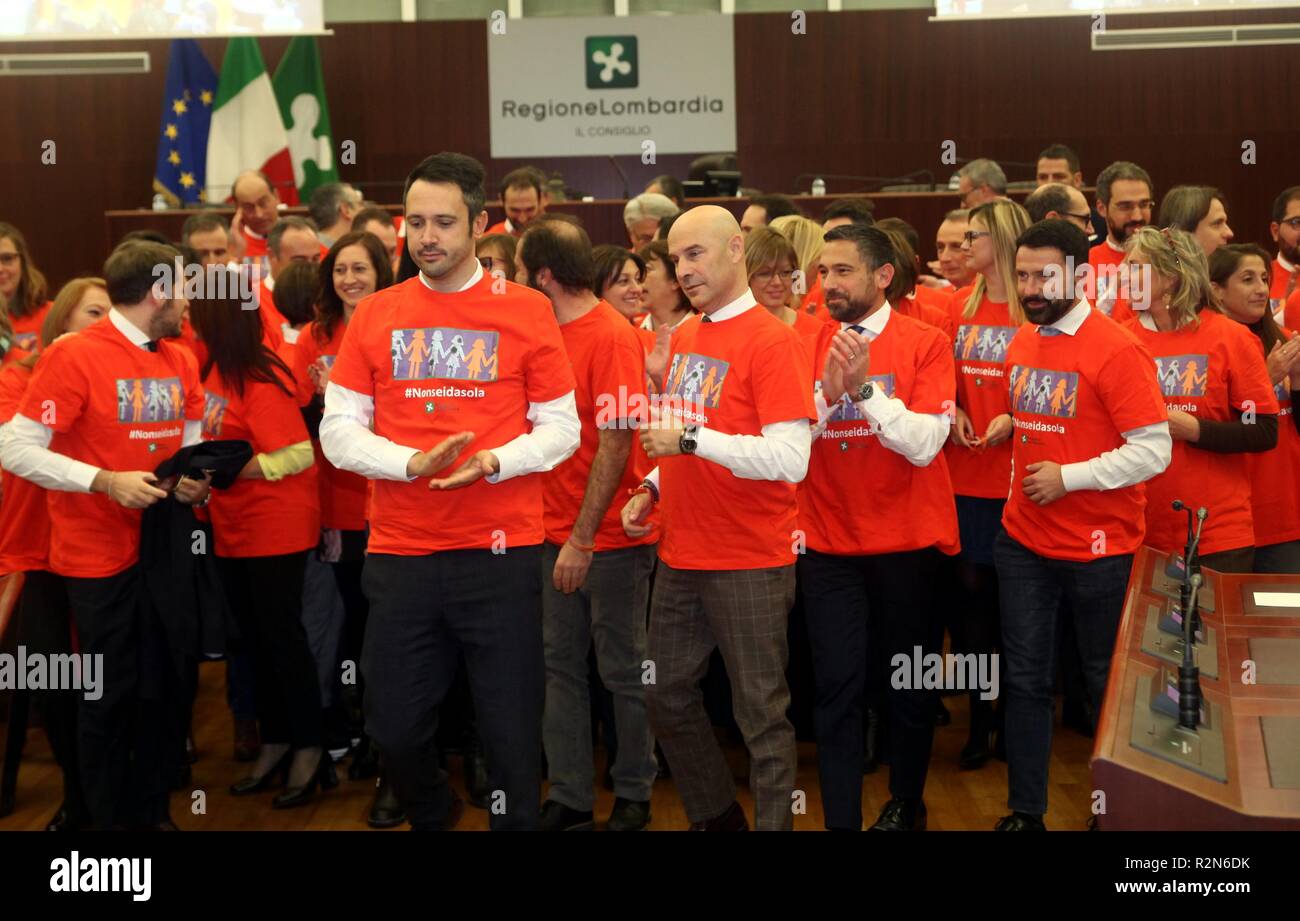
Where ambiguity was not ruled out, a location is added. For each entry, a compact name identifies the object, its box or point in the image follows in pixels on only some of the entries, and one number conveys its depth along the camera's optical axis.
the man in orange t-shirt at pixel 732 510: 3.41
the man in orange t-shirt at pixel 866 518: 3.72
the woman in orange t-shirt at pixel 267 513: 4.29
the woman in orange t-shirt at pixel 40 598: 4.19
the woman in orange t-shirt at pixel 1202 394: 4.20
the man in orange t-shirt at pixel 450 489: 3.14
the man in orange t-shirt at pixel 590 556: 3.81
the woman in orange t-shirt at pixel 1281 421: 4.63
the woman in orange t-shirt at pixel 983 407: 4.48
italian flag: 9.47
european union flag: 9.53
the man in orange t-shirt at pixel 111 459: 3.82
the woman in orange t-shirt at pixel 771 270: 4.22
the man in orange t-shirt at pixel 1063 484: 3.66
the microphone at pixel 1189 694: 2.20
